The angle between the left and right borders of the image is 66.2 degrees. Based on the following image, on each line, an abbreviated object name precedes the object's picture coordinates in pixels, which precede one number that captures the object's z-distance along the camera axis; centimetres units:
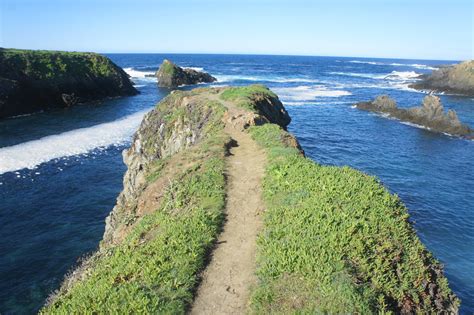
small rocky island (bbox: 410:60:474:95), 9506
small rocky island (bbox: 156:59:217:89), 10612
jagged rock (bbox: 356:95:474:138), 5531
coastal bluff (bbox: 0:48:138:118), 6506
